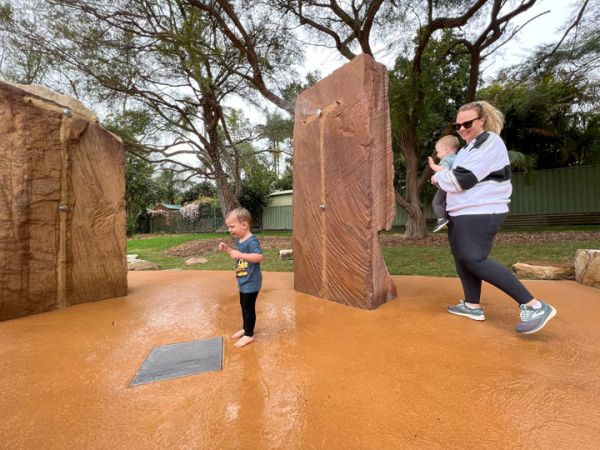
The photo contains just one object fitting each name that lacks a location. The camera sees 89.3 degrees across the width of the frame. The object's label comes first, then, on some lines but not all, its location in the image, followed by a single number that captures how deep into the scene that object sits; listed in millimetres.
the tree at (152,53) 6734
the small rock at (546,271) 3598
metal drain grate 1576
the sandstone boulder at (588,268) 3186
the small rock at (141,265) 5925
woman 1996
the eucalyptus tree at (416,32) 6840
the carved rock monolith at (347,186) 2652
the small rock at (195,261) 6283
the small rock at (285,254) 6379
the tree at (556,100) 7500
